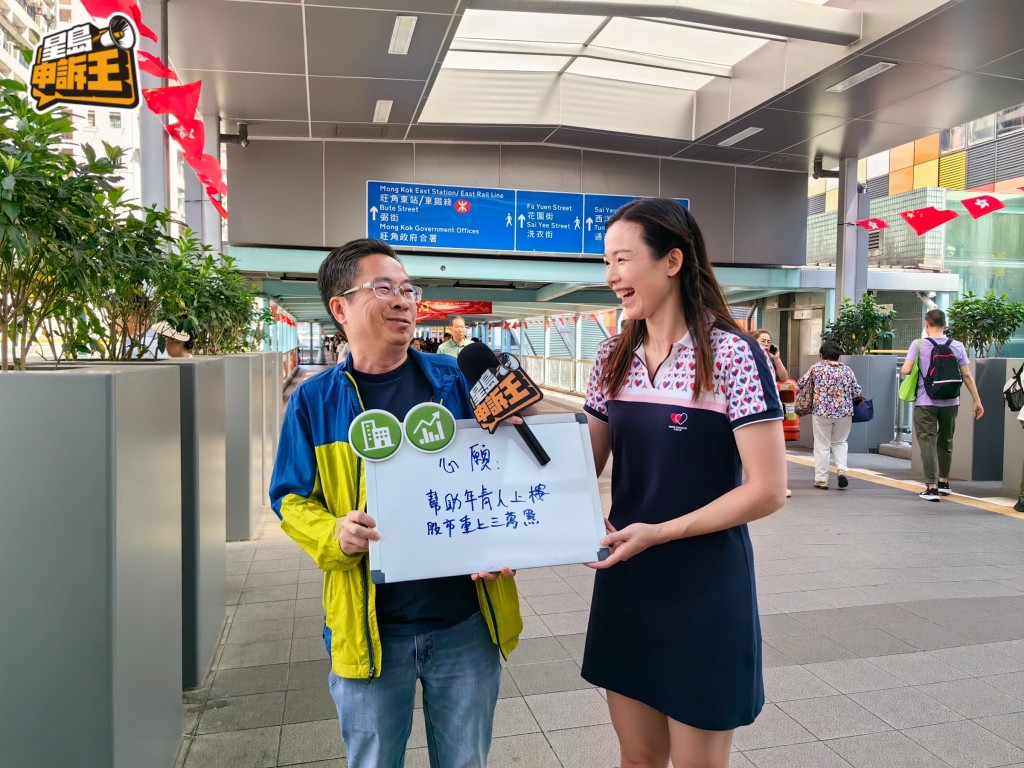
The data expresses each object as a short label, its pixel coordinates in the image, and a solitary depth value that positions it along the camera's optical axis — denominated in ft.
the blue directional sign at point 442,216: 35.01
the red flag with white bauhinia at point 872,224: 35.60
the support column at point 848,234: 37.01
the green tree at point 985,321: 28.32
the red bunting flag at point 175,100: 14.94
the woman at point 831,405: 24.21
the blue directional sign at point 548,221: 36.37
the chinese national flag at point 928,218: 29.78
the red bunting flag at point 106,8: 11.94
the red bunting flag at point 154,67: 14.16
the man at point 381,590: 5.13
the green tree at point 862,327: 34.14
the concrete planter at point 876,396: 33.78
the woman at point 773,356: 21.61
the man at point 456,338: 24.32
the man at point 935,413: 22.99
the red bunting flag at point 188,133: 15.93
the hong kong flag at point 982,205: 28.78
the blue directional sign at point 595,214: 37.04
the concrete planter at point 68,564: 5.60
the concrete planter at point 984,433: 26.35
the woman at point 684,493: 5.06
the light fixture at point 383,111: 29.81
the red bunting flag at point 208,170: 17.87
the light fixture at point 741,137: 33.04
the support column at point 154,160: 17.24
